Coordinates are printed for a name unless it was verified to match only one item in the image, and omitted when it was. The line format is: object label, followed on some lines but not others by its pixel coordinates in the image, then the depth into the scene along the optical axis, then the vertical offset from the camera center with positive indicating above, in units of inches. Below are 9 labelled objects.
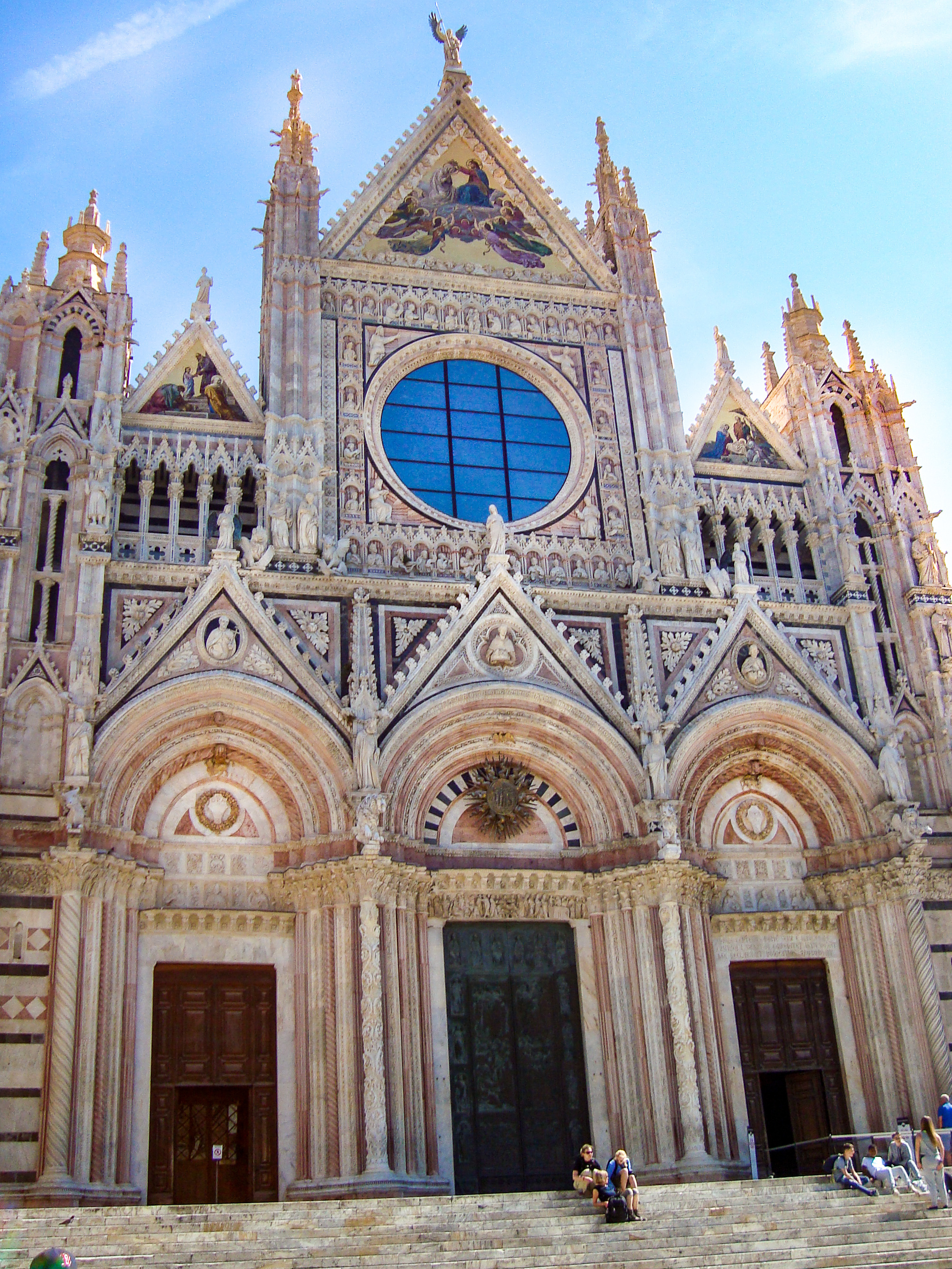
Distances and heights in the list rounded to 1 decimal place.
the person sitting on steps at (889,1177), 639.8 -12.6
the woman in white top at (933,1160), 621.3 -6.3
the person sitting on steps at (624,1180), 590.9 -6.3
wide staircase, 522.9 -23.0
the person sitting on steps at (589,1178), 598.9 -4.7
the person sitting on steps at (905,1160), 634.2 -5.7
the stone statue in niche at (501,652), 844.6 +299.1
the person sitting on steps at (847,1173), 642.2 -9.8
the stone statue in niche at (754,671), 882.8 +291.3
